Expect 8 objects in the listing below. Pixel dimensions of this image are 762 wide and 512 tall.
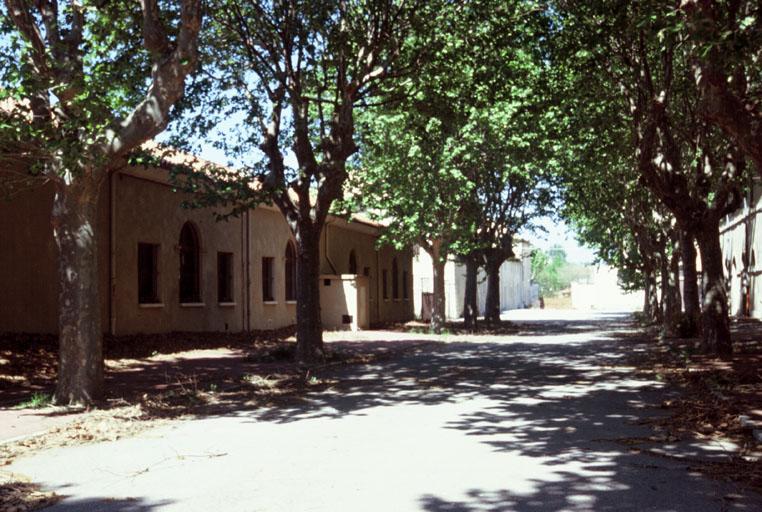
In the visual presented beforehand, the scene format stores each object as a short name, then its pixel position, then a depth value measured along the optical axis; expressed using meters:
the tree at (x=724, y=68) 7.79
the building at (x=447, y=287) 46.91
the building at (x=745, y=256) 32.81
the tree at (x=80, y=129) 10.05
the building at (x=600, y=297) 87.25
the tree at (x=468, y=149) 16.22
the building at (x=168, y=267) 17.09
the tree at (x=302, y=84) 16.11
